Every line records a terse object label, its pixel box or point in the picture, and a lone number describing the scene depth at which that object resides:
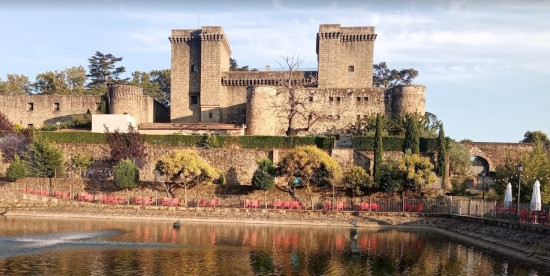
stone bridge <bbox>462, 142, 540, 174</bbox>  46.19
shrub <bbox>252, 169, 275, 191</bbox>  36.50
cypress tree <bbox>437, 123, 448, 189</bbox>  39.97
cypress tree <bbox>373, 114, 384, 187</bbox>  38.96
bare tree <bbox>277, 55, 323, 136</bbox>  49.31
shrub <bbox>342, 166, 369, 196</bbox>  35.97
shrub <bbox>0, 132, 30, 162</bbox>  42.56
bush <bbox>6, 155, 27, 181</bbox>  37.16
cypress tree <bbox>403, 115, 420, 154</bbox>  41.12
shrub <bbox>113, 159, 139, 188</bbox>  36.56
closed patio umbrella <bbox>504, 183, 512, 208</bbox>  27.84
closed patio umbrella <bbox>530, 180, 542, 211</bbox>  24.72
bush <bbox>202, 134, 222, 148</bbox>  43.38
